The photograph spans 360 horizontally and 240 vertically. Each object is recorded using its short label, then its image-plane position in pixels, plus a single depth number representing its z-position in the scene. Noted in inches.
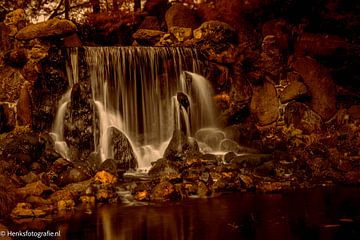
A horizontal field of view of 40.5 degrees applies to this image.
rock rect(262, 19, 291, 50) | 773.3
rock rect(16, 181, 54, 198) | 419.6
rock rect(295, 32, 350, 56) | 733.9
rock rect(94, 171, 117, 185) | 494.9
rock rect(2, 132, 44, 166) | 548.1
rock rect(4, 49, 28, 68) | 653.3
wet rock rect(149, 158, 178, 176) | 535.5
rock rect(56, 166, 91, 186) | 488.1
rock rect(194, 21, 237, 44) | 767.1
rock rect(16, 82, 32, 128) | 641.0
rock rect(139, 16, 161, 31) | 883.4
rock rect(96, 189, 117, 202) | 434.9
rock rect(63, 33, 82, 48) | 709.3
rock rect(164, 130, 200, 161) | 584.1
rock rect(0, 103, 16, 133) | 627.2
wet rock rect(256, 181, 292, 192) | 469.9
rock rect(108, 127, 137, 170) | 590.2
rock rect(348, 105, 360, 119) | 710.8
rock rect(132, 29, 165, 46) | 799.7
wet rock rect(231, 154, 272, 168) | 556.4
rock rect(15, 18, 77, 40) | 676.7
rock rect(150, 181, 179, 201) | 435.5
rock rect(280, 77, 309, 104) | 722.8
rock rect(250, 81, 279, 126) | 729.6
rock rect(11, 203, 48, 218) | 372.5
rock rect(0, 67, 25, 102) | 651.5
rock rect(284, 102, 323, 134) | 703.1
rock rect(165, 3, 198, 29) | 848.3
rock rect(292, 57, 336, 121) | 725.9
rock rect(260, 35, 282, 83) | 756.0
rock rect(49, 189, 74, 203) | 416.0
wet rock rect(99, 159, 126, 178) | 530.2
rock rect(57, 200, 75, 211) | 404.2
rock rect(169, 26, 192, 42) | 792.3
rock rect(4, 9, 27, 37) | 693.3
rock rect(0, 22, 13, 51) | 679.1
